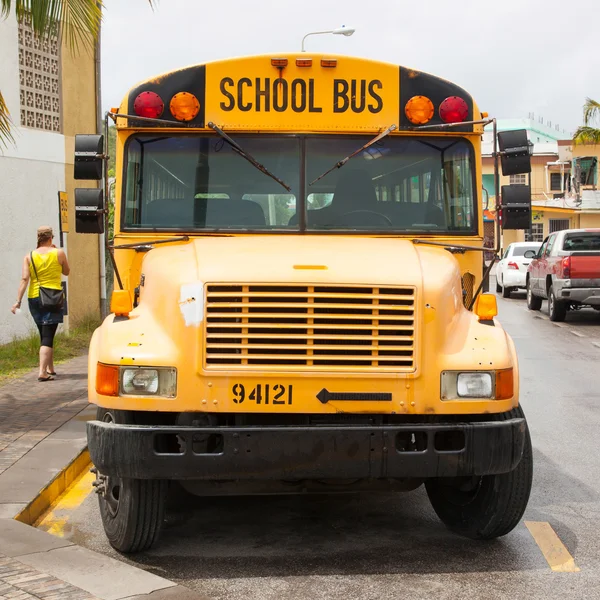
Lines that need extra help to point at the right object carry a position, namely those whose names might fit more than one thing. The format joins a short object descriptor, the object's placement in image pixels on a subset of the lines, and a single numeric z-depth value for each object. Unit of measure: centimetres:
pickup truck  2081
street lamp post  3391
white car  2966
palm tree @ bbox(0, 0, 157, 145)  973
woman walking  1191
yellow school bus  516
